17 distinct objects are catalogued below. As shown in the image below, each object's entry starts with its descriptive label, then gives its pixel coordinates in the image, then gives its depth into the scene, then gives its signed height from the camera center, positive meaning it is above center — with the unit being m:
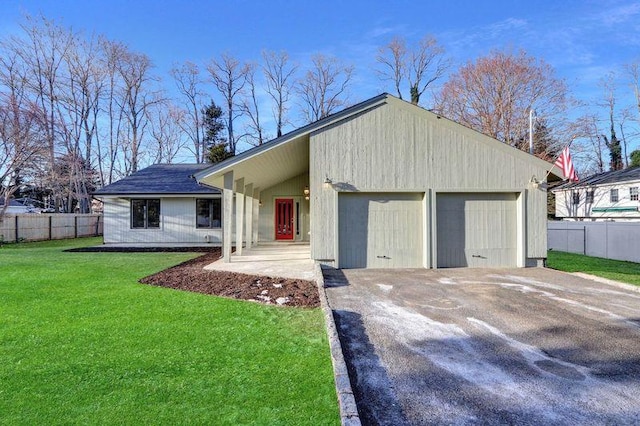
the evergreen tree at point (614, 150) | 33.50 +5.72
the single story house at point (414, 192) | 9.55 +0.63
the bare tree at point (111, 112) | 31.08 +8.88
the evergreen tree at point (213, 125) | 33.59 +7.99
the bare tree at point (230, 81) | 33.97 +12.03
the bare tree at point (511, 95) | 24.80 +7.84
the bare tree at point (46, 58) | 27.02 +11.34
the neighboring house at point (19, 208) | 38.56 +1.09
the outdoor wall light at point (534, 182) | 9.76 +0.87
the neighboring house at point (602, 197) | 22.75 +1.27
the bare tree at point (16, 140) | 19.19 +3.90
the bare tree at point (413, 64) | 28.88 +11.43
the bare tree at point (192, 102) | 34.12 +10.22
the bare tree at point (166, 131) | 34.12 +7.69
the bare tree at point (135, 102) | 32.41 +9.85
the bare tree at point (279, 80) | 33.59 +11.85
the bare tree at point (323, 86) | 32.44 +11.02
